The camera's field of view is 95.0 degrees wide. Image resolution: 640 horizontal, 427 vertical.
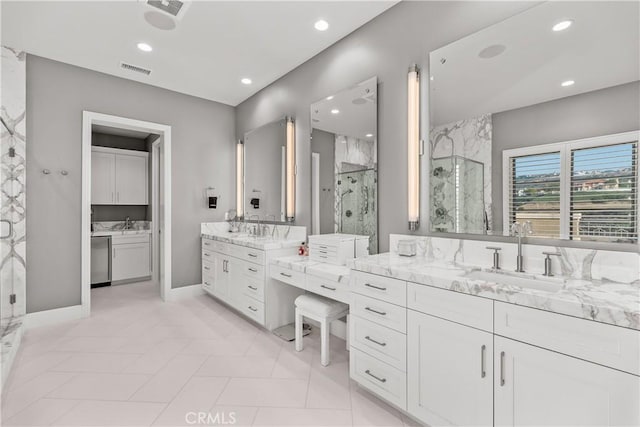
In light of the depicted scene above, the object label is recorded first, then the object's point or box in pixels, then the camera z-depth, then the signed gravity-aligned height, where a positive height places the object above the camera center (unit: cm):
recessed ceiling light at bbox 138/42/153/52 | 298 +172
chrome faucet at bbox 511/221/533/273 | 167 -11
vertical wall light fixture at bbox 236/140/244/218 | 446 +58
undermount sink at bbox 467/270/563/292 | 146 -36
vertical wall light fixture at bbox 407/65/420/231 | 221 +53
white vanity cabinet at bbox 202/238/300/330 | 291 -80
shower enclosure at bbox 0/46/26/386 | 294 +27
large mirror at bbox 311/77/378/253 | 256 +48
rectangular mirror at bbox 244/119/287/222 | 359 +54
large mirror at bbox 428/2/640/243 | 143 +51
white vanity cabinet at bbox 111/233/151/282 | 484 -75
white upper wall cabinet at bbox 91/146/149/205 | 496 +64
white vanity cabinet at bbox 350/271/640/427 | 106 -66
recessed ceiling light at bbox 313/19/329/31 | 262 +170
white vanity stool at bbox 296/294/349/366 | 233 -82
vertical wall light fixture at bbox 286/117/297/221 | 344 +57
